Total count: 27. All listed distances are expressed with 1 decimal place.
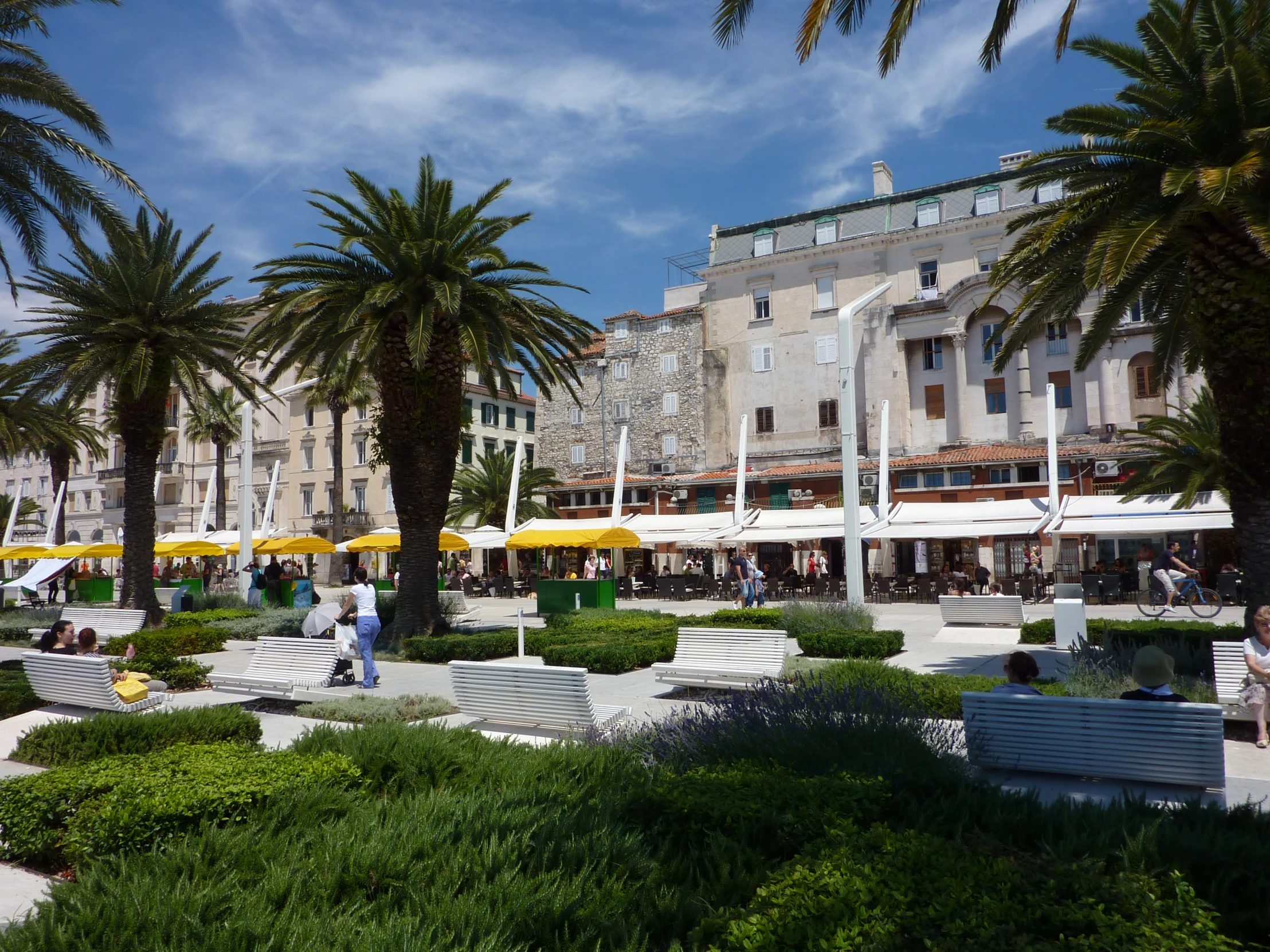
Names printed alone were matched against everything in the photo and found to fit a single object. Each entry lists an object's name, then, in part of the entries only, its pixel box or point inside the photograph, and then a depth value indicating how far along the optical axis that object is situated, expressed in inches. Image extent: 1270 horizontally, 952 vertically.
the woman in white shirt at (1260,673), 293.3
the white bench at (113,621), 713.6
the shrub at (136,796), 185.8
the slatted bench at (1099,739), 229.5
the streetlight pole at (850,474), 672.4
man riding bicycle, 779.4
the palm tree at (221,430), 1926.7
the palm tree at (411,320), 635.5
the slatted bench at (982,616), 677.9
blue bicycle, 792.6
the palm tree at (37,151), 470.3
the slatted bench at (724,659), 402.0
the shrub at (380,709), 365.1
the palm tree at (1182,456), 960.3
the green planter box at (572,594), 869.2
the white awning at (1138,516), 842.8
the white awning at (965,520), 940.0
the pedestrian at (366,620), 476.4
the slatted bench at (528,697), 304.3
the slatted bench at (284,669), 432.1
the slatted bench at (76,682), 377.4
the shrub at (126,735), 292.8
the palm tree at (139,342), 741.9
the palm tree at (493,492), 1776.6
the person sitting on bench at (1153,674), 253.3
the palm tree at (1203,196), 364.2
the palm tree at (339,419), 1630.2
